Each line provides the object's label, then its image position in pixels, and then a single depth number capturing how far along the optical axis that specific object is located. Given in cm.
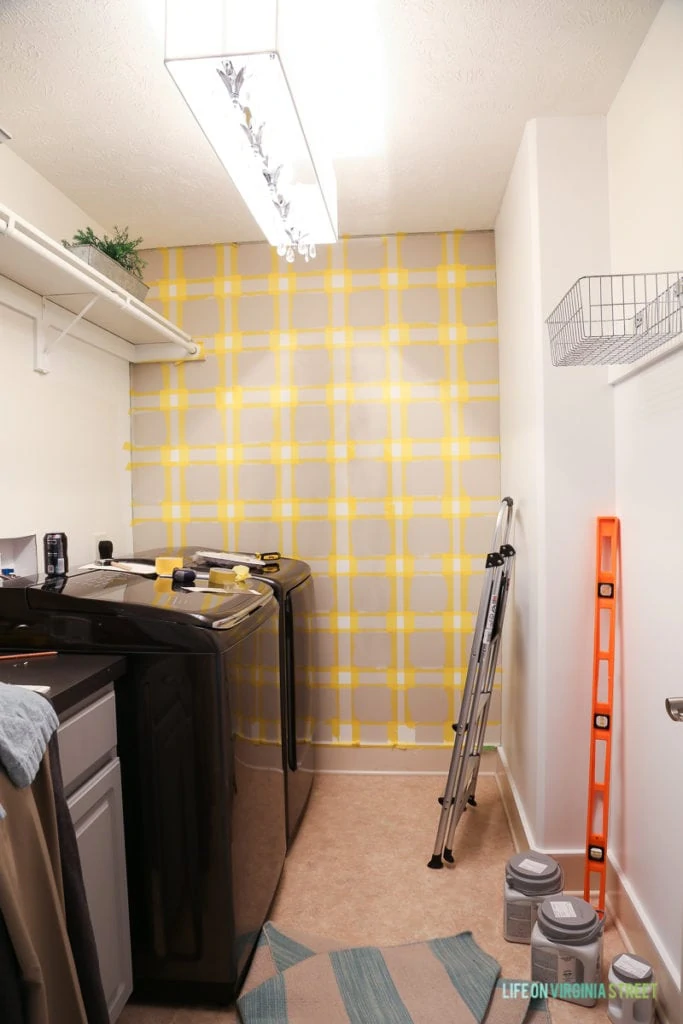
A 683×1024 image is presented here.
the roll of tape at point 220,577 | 214
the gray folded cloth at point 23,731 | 105
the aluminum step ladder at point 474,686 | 236
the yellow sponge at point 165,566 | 217
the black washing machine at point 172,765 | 162
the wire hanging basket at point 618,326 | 152
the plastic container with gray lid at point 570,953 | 171
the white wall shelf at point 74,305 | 188
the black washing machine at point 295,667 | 246
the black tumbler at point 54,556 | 205
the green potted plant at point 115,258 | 225
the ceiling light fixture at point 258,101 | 145
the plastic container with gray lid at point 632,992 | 158
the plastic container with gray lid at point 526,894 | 196
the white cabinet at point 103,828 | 139
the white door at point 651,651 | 162
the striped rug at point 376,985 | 167
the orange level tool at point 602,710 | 202
